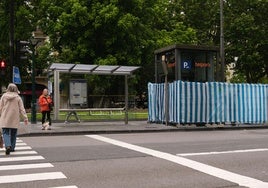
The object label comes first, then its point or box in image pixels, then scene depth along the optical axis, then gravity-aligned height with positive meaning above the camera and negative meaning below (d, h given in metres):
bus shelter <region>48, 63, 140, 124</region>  21.53 +1.38
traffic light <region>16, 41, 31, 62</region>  20.15 +2.18
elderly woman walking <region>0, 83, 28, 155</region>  11.87 -0.35
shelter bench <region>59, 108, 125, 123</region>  21.85 -0.51
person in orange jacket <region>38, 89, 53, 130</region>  19.67 -0.15
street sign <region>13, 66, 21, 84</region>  19.75 +1.11
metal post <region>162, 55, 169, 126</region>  20.78 +0.39
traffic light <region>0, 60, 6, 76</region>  20.09 +1.55
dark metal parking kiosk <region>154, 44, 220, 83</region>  21.39 +1.72
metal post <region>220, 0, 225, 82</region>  26.80 +2.96
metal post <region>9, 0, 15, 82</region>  20.07 +2.98
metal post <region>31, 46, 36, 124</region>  21.98 -0.02
